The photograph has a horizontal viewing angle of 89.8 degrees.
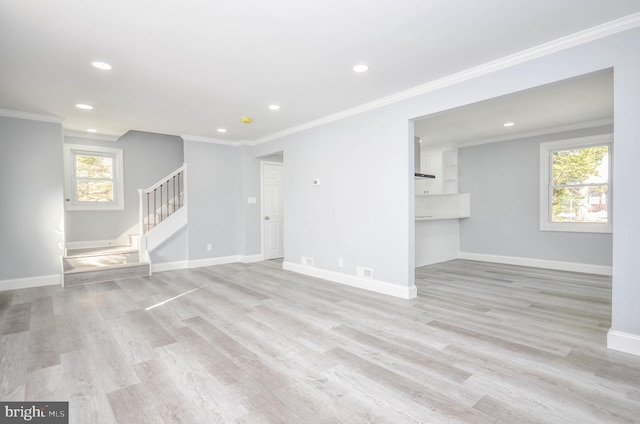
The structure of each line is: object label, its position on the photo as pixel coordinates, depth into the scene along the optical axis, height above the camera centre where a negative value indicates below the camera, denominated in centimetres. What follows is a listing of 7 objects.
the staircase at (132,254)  502 -83
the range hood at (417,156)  594 +91
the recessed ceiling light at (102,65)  311 +140
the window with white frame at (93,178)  646 +62
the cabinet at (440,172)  700 +72
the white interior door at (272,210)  709 -9
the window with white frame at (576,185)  542 +33
